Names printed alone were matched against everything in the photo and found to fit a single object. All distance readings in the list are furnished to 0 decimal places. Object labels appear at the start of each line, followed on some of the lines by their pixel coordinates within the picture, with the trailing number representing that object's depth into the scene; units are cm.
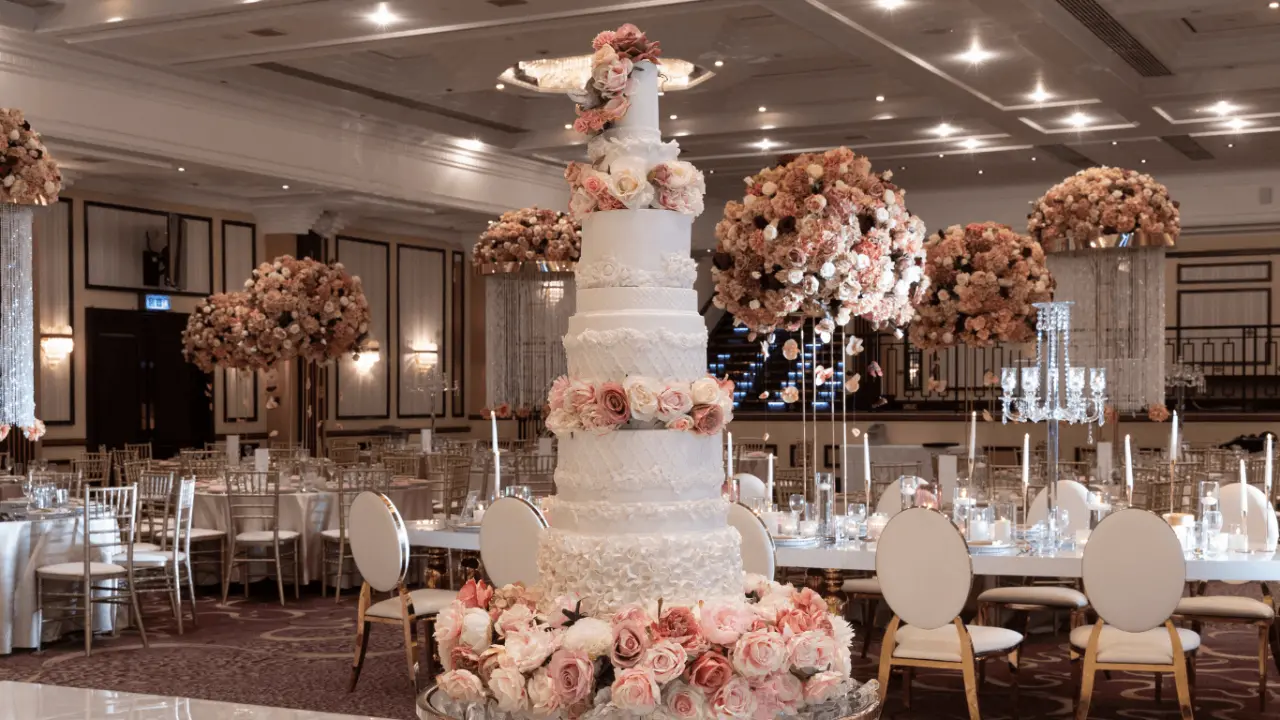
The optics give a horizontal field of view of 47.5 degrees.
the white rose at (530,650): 294
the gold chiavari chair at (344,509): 1052
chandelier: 596
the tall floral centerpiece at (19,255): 837
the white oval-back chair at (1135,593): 558
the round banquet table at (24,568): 826
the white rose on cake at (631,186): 315
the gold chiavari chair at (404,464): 1379
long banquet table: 599
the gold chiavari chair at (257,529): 1033
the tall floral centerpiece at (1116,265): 1030
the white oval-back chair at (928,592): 564
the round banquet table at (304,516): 1082
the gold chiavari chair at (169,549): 884
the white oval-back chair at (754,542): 598
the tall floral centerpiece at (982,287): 906
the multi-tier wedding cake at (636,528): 293
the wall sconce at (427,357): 2138
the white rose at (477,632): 315
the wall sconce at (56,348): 1583
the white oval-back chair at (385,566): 649
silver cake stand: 303
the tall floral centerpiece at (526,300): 1148
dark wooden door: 1653
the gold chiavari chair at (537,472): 1204
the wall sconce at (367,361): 2030
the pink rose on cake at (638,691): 284
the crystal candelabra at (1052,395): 680
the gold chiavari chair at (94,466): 1265
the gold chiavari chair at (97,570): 828
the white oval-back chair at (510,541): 618
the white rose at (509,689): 293
